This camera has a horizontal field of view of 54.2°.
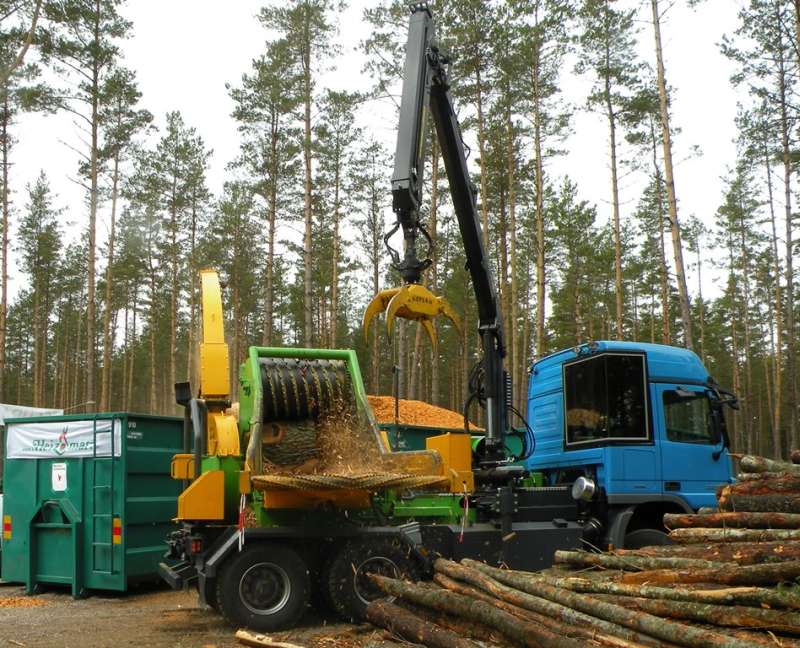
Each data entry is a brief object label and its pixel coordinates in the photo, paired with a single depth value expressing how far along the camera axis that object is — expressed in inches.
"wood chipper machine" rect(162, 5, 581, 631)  308.5
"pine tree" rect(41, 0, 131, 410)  960.3
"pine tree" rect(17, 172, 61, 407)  1571.1
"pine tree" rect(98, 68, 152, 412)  1039.0
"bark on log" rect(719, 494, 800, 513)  235.8
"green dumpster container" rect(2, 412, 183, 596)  405.4
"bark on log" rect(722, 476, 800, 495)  244.5
